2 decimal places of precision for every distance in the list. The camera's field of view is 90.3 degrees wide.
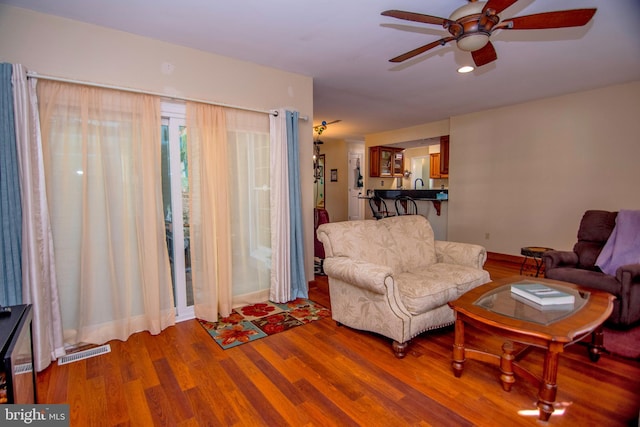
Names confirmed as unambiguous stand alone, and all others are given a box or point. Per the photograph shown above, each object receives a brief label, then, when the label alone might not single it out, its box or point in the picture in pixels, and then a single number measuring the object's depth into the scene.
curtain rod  2.20
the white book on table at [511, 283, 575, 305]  1.95
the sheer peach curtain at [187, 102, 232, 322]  2.87
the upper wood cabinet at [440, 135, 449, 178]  6.20
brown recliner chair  2.44
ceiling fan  1.73
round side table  3.54
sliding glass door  2.86
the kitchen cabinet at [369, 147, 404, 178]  7.73
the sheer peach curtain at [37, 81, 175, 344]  2.34
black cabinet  1.06
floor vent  2.28
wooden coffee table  1.62
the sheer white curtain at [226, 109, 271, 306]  3.14
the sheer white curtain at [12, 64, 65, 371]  2.11
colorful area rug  2.64
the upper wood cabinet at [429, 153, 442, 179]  8.13
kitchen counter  6.18
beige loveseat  2.28
